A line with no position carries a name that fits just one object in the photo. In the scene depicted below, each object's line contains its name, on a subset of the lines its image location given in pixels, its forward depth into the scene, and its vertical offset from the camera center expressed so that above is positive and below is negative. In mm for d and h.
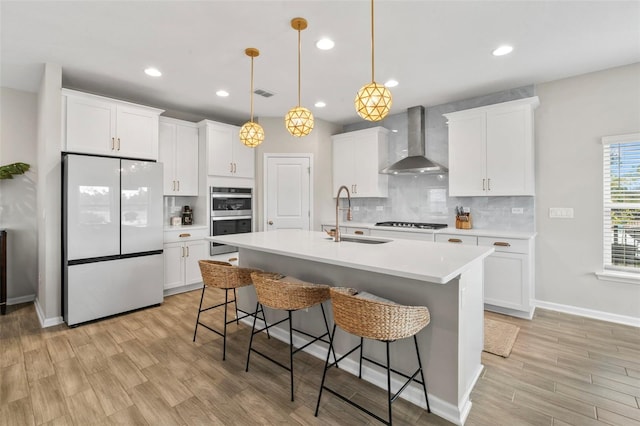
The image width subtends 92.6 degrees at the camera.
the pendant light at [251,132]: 2957 +783
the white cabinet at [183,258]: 4230 -646
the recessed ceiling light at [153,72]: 3336 +1572
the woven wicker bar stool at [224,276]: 2576 -540
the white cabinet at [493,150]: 3615 +785
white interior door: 5203 +354
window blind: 3260 +94
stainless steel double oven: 4734 +14
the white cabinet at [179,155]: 4449 +867
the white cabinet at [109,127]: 3387 +1036
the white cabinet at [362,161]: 5004 +882
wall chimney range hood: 4391 +960
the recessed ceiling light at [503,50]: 2855 +1541
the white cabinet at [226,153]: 4691 +969
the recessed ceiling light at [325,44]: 2727 +1540
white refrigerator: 3234 -258
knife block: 4164 -134
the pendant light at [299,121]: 2633 +798
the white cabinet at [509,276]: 3379 -723
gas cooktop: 4374 -187
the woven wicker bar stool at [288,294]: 2070 -563
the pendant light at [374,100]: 2025 +751
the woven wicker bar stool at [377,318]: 1629 -584
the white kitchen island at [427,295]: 1832 -551
